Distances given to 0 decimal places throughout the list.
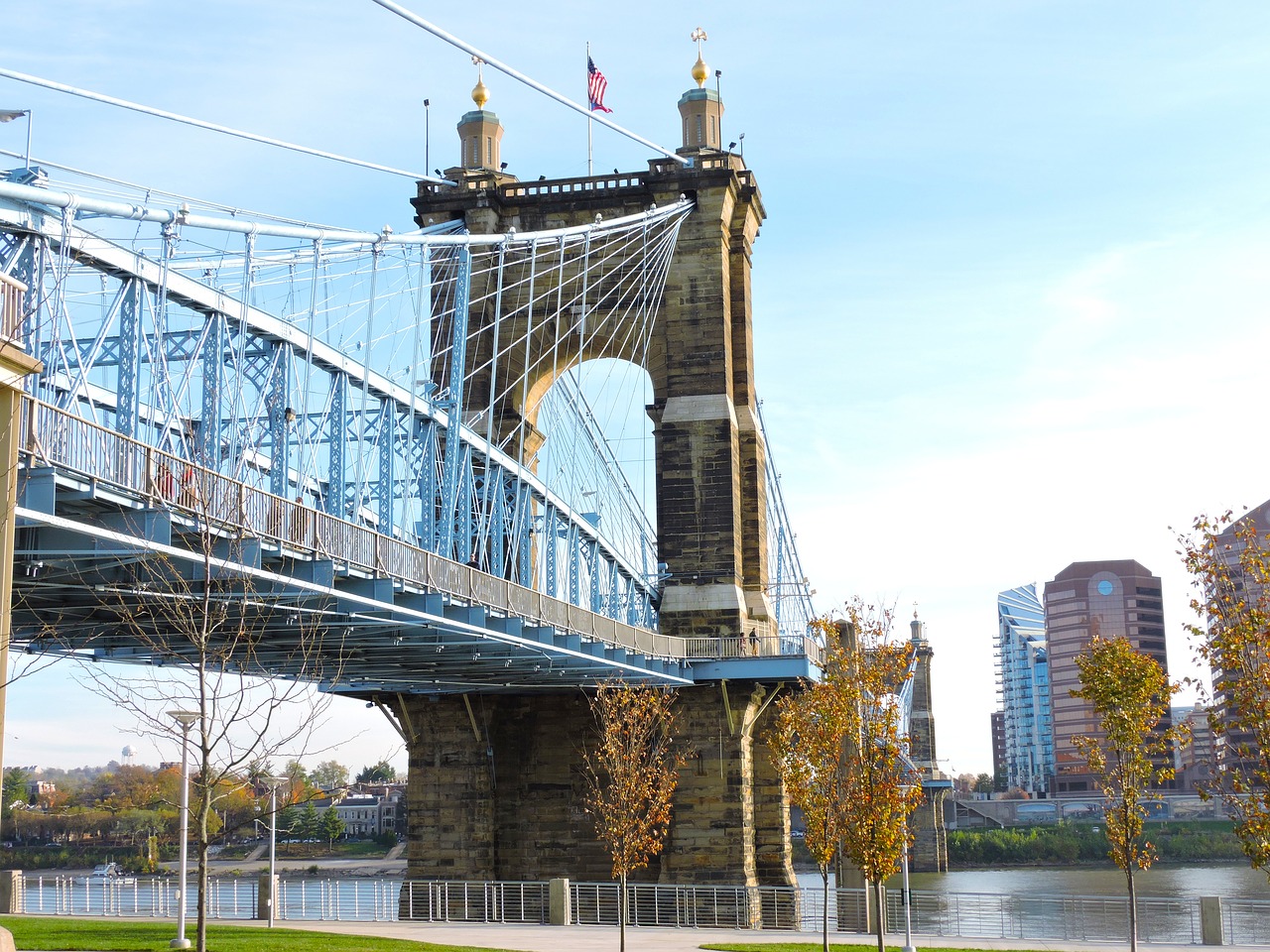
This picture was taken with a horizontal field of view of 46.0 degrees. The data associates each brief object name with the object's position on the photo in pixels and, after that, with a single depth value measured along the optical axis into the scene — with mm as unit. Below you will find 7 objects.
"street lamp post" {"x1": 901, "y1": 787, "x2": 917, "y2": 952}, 30953
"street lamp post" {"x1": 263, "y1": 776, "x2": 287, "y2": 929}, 35250
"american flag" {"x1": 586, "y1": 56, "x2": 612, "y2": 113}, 51094
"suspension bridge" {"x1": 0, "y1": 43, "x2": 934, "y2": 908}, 22719
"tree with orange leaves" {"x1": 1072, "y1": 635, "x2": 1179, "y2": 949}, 30297
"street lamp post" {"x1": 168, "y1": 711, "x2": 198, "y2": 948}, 23439
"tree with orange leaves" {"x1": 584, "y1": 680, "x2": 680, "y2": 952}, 35438
